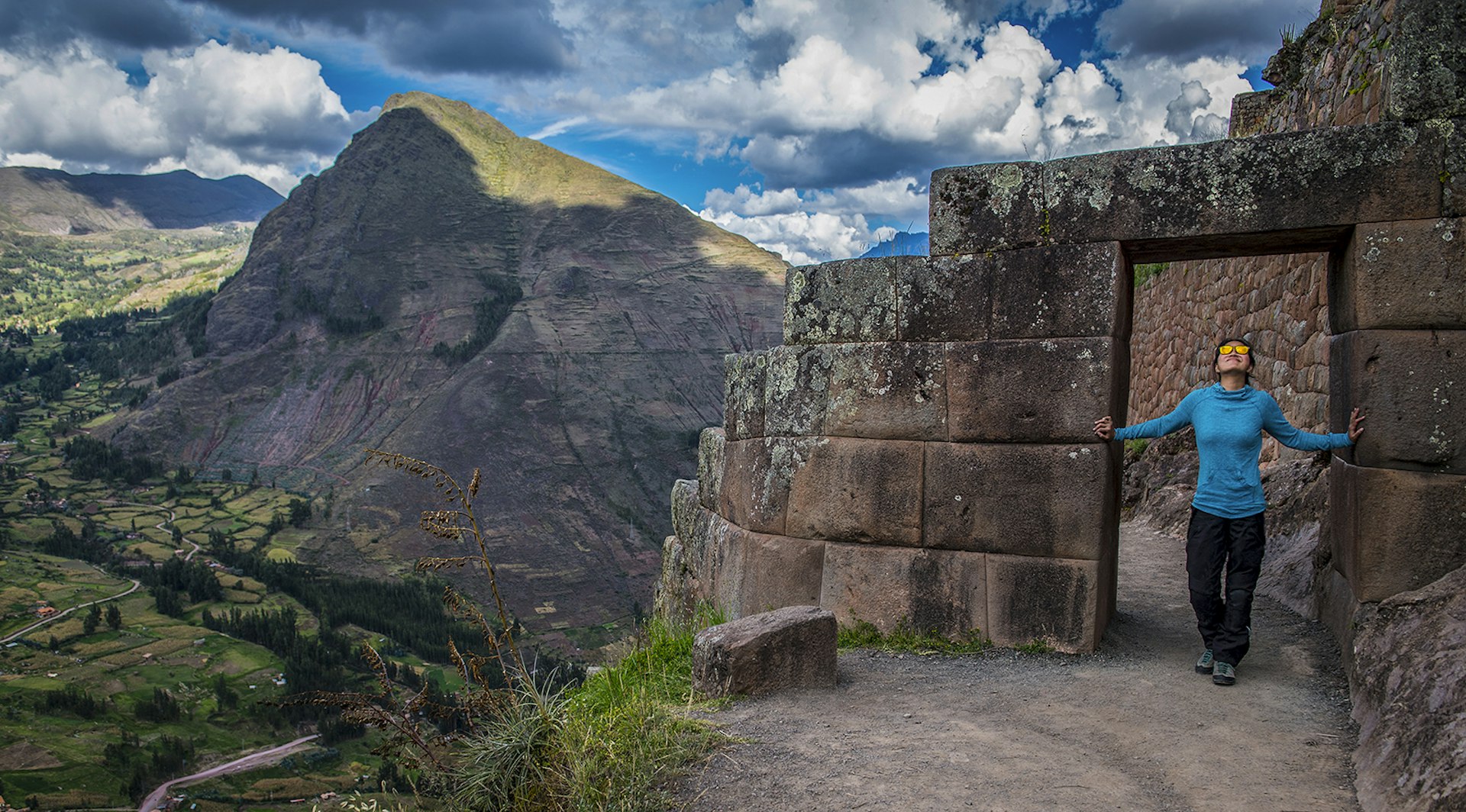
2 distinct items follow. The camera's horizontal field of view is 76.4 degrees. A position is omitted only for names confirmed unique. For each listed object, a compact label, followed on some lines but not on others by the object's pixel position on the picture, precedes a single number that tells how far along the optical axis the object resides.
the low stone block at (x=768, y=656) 5.07
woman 5.34
